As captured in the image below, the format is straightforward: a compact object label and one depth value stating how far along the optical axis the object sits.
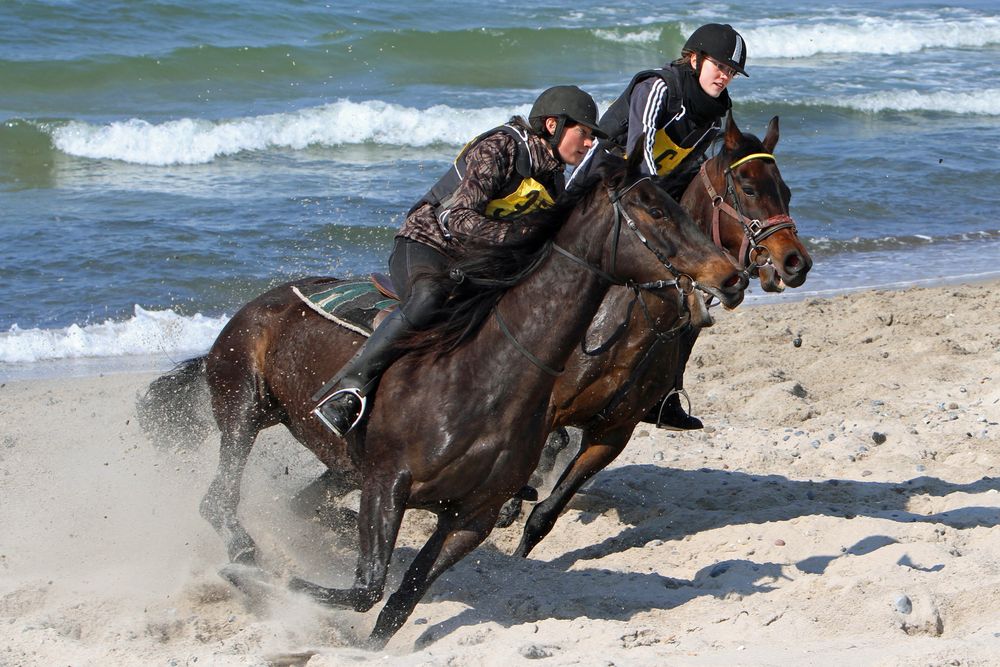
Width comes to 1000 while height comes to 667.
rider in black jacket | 13.18
